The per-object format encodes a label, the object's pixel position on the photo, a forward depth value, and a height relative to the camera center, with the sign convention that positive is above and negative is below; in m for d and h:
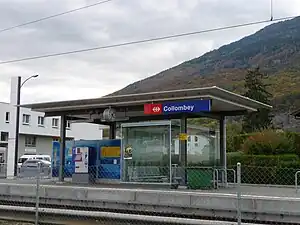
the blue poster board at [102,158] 23.00 +0.25
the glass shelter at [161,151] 21.28 +0.56
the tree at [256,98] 52.91 +7.48
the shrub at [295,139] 32.39 +1.64
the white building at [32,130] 68.81 +4.80
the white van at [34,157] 52.50 +0.56
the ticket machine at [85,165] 23.36 -0.08
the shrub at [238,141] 35.82 +1.66
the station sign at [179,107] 19.75 +2.26
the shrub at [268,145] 30.03 +1.14
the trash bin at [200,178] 19.98 -0.55
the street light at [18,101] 37.36 +4.56
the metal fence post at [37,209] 11.70 -1.08
